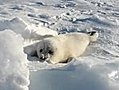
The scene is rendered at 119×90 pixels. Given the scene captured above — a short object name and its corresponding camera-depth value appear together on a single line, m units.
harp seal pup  4.56
